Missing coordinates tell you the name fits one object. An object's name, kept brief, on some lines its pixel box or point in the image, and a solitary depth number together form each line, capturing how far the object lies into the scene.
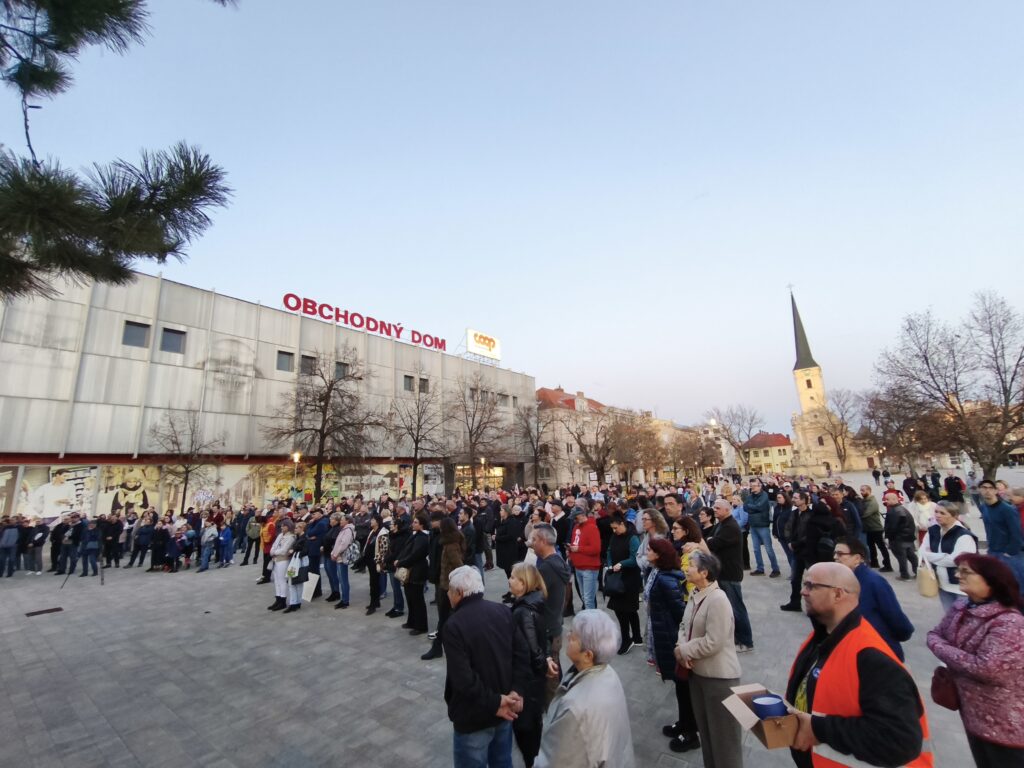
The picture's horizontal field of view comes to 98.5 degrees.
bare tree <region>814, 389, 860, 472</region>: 62.84
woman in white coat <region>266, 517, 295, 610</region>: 9.82
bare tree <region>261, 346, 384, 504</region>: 27.88
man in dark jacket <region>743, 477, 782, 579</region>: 10.43
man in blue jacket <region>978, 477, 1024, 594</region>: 6.22
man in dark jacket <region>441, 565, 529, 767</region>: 3.06
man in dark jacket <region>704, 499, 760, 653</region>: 6.12
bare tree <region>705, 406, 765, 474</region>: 59.62
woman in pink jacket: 2.58
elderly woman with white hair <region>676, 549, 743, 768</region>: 3.42
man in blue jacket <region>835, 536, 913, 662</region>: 3.75
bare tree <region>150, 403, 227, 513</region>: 25.08
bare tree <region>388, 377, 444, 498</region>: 36.31
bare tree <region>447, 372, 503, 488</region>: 40.28
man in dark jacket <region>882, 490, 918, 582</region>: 9.30
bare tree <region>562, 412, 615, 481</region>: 48.16
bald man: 1.87
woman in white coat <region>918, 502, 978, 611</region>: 5.33
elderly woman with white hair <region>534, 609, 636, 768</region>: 2.38
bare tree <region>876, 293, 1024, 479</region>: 16.06
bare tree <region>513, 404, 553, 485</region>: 49.03
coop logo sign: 50.92
